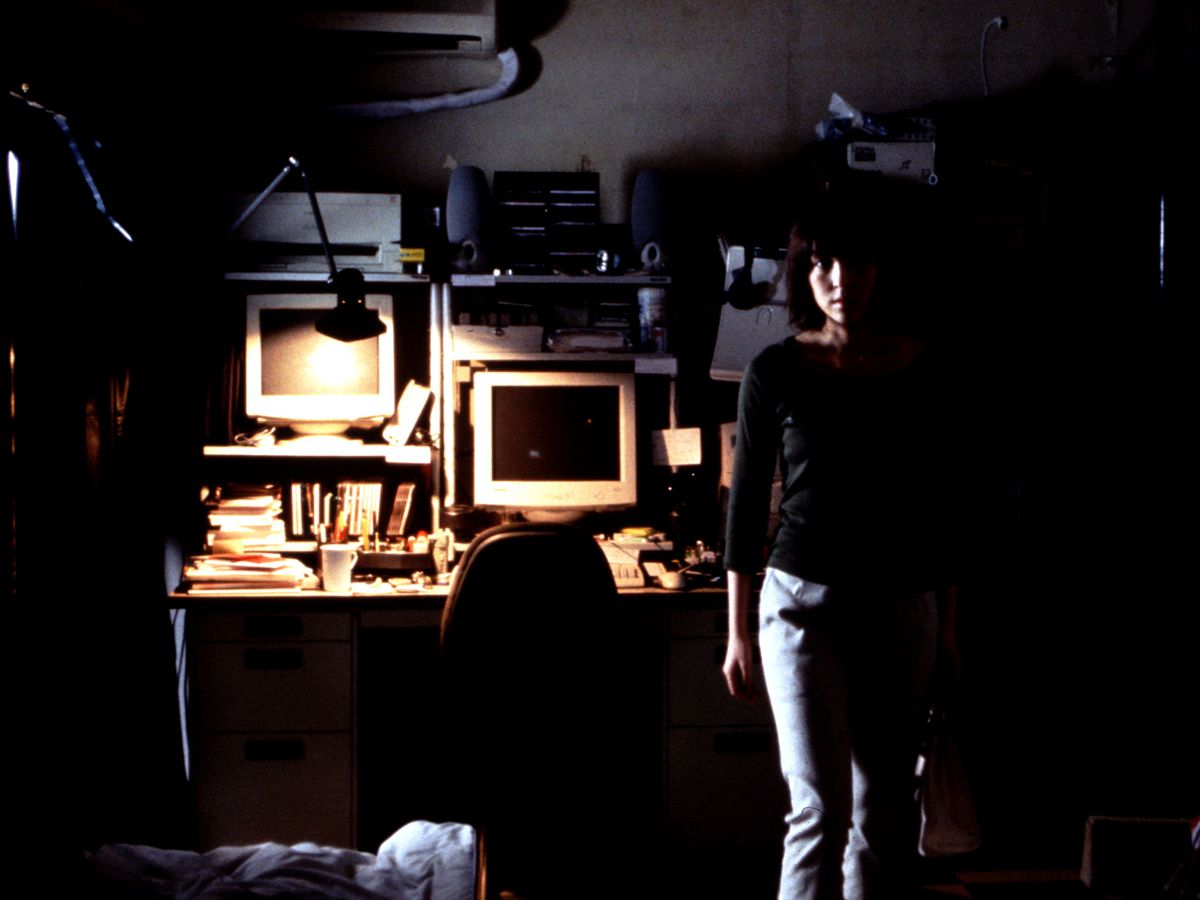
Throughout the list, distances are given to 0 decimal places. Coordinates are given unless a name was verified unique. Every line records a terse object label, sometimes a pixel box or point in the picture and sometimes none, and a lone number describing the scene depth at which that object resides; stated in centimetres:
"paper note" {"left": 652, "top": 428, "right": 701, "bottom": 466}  325
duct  340
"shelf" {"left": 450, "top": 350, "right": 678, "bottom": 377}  318
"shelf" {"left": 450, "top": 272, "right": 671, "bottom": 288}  313
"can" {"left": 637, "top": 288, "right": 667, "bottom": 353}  323
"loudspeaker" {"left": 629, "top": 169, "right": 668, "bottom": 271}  321
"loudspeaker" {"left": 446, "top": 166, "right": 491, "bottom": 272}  315
